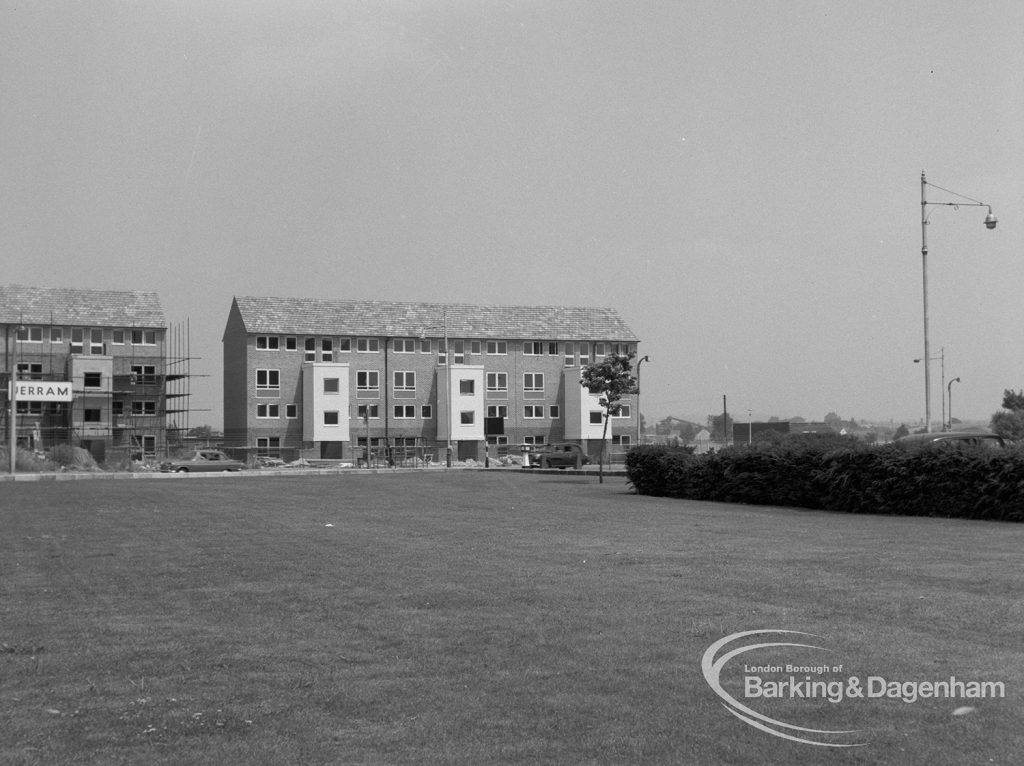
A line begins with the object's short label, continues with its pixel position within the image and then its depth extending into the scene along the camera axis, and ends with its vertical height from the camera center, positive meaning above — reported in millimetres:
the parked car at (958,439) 22469 -116
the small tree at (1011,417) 46288 +1086
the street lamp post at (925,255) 32094 +5063
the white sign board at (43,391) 71250 +2721
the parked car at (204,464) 67938 -1761
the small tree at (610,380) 44719 +2084
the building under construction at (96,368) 81812 +4824
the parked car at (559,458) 74812 -1588
